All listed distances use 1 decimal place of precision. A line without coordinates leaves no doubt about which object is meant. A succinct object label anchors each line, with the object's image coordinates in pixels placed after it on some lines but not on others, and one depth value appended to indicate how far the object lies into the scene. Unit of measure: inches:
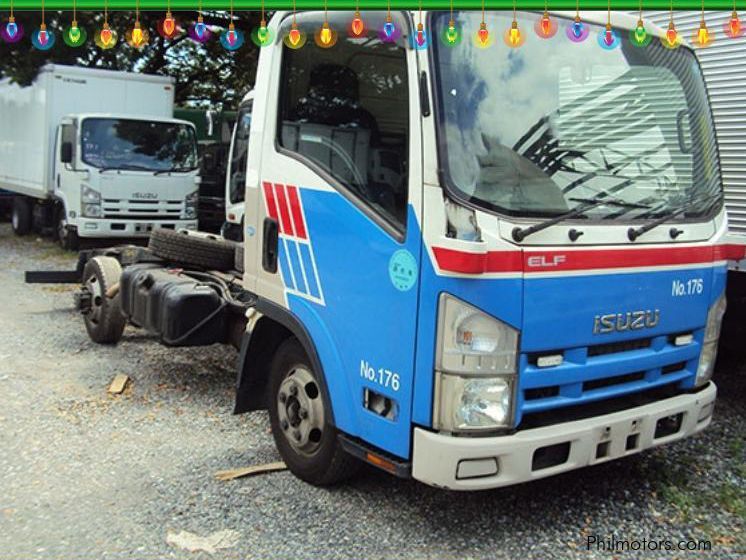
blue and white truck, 127.1
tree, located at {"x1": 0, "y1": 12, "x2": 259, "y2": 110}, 470.3
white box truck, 477.4
